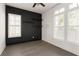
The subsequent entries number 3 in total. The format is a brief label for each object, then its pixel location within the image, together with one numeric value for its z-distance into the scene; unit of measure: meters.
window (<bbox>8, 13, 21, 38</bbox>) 3.74
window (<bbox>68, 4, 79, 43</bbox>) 2.38
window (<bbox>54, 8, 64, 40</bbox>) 3.11
